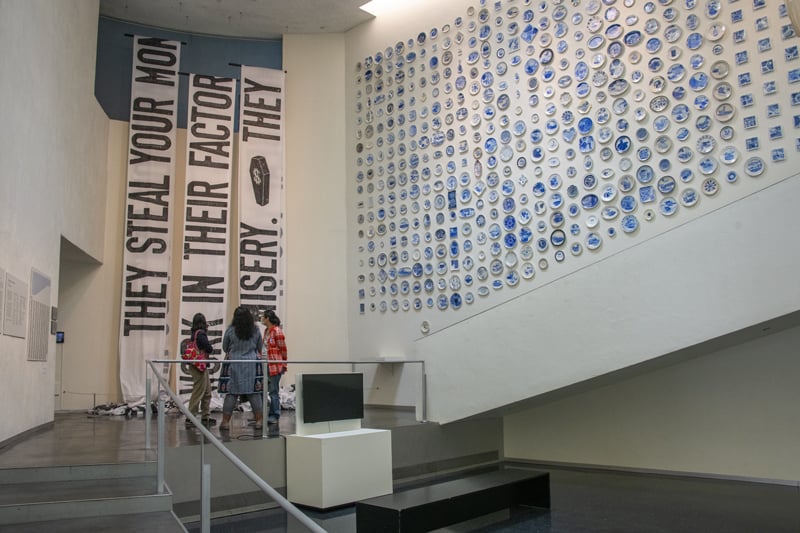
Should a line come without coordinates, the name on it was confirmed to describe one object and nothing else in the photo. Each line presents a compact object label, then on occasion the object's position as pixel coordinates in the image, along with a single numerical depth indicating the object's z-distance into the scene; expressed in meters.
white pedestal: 6.54
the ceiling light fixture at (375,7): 11.80
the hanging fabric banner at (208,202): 11.32
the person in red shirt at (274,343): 7.98
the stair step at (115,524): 4.29
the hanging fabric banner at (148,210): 11.01
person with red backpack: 7.75
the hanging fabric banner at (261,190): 11.65
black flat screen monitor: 6.98
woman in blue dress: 7.34
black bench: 5.28
